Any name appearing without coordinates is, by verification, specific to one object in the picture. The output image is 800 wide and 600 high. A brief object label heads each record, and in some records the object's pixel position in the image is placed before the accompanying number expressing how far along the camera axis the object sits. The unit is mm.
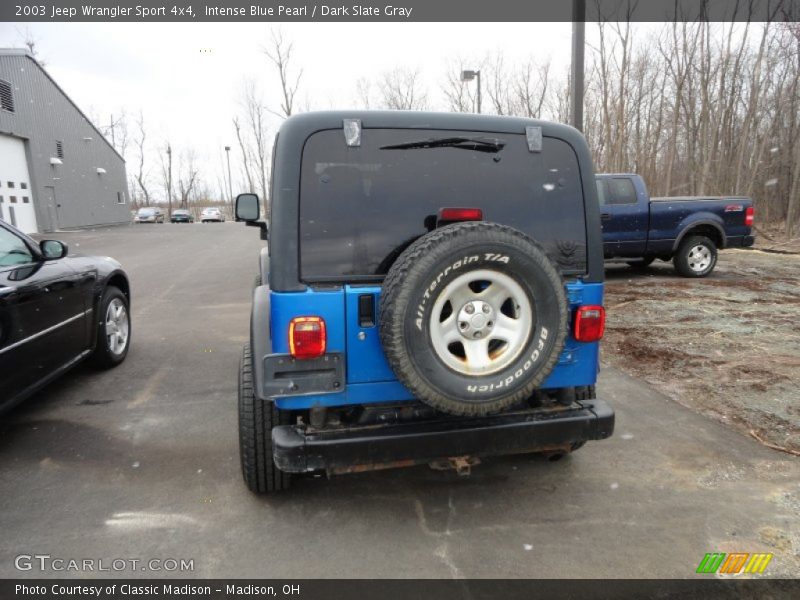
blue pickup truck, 9664
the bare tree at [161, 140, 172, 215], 70125
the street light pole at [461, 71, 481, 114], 16906
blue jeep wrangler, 2320
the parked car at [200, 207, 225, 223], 42031
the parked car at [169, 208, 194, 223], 42344
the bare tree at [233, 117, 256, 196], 49938
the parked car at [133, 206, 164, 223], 40812
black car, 3400
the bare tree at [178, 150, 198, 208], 72044
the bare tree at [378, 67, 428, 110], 33716
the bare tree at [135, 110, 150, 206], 68750
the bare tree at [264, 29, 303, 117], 35781
